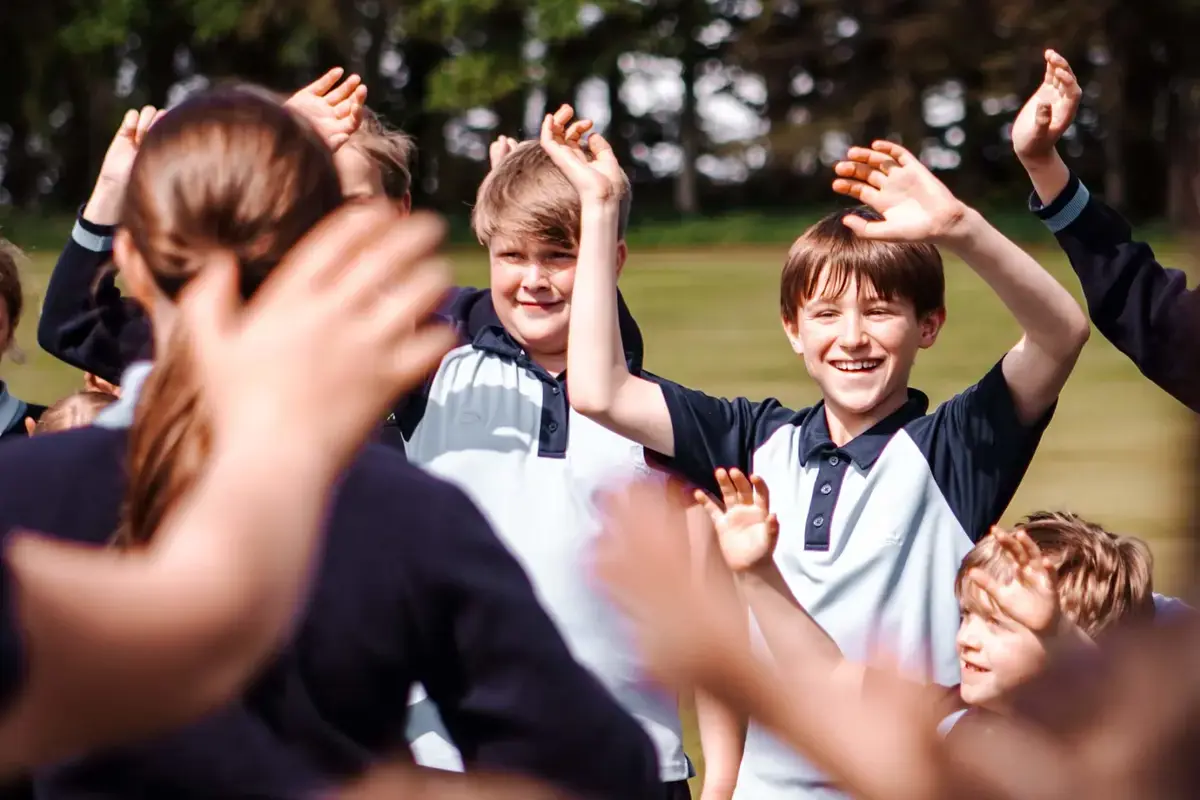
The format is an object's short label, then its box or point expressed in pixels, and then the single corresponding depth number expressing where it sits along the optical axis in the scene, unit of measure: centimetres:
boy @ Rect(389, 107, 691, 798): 371
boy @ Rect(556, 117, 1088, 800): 356
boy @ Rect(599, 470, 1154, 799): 189
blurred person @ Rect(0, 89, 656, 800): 283
